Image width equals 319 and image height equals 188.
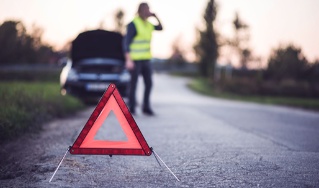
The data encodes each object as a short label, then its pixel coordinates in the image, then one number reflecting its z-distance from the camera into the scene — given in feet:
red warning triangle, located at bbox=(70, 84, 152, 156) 11.25
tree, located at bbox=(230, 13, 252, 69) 148.77
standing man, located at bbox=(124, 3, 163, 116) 26.71
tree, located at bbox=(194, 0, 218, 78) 151.64
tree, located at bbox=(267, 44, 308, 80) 116.06
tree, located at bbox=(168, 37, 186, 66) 235.40
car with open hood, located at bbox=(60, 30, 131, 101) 34.65
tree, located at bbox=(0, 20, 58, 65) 53.31
